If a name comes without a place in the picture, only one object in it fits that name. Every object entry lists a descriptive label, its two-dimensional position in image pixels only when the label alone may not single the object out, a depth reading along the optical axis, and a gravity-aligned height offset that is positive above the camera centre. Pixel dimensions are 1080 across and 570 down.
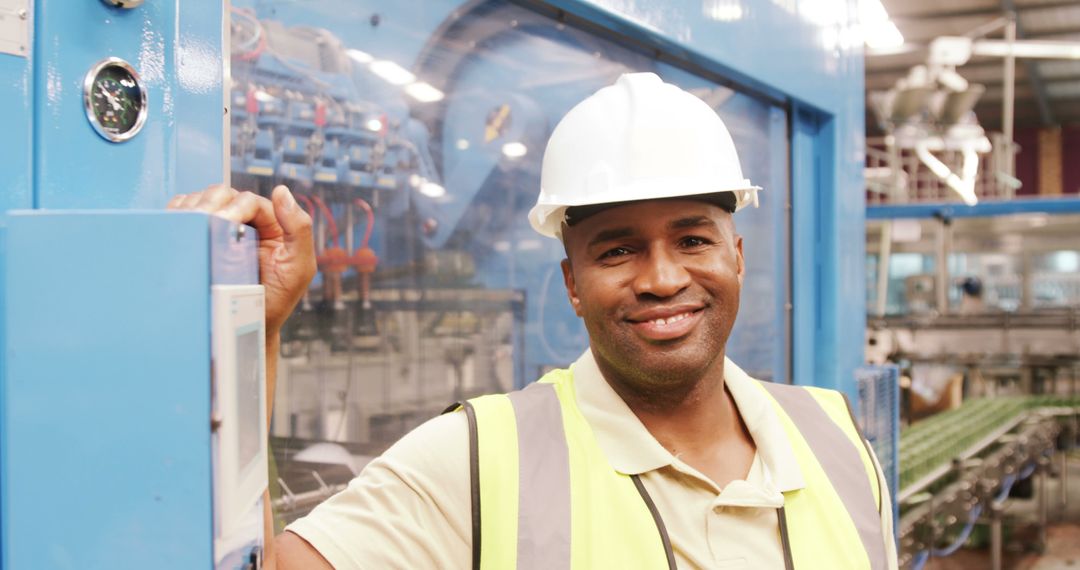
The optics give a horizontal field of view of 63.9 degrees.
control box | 0.72 -0.09
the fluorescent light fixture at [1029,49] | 6.34 +1.80
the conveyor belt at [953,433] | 3.79 -0.79
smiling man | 1.15 -0.24
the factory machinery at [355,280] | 1.89 +0.01
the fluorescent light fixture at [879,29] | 3.84 +1.45
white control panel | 0.74 -0.13
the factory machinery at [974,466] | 3.52 -0.91
